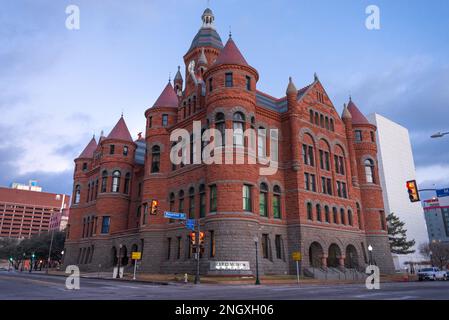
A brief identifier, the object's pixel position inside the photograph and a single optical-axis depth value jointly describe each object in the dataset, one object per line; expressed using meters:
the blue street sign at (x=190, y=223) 28.03
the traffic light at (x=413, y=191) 20.47
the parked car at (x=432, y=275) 37.78
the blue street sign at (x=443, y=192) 21.39
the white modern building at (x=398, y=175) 109.56
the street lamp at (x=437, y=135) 19.58
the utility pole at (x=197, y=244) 27.35
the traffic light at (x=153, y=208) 25.59
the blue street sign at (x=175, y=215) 27.52
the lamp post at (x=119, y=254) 43.53
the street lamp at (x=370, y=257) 41.52
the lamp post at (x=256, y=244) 26.84
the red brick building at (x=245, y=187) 33.50
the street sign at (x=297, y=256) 30.05
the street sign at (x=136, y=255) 33.49
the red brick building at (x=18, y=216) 192.38
